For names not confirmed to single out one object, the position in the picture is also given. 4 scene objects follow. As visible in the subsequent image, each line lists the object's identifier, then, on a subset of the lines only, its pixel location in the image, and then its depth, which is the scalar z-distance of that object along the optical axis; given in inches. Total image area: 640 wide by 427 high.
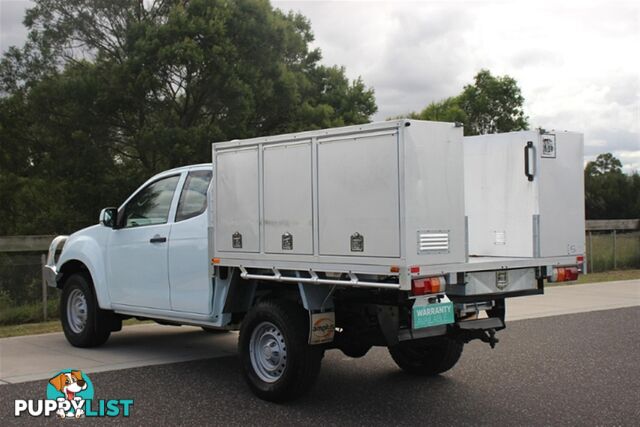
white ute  231.6
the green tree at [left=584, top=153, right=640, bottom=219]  1991.9
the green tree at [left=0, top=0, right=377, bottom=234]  851.4
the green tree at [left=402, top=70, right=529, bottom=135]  1574.8
